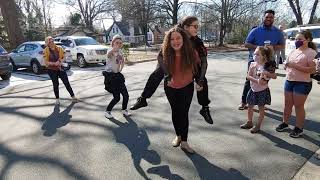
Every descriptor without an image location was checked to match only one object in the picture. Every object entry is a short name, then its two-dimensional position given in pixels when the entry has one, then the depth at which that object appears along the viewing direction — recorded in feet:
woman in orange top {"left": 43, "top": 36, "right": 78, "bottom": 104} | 17.12
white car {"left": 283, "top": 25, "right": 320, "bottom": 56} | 30.56
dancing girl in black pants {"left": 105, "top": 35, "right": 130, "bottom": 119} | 13.79
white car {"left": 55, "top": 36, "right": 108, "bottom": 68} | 39.08
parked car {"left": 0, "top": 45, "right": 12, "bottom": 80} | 28.62
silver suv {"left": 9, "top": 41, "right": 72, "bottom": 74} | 34.28
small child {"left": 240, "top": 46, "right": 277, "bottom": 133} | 11.33
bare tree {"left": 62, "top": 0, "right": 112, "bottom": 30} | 147.19
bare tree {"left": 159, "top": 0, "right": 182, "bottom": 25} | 80.15
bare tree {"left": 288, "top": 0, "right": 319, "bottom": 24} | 70.35
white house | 138.69
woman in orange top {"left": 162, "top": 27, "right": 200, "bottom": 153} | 9.15
